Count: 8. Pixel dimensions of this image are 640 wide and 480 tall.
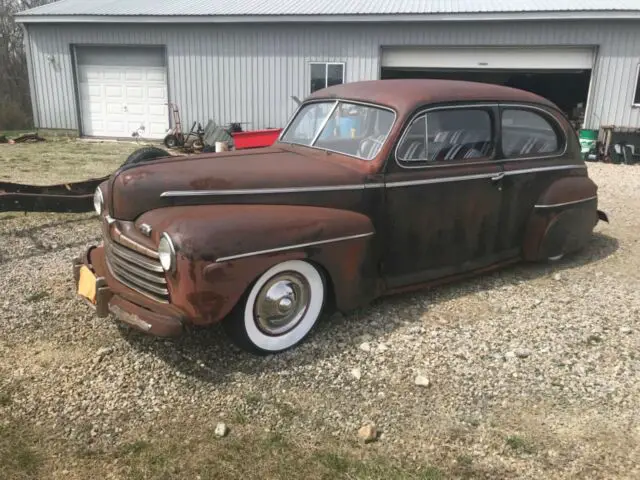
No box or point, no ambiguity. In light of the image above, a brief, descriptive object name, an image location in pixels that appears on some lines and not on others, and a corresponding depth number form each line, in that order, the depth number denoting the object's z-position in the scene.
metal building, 12.77
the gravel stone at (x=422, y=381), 3.34
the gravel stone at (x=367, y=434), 2.86
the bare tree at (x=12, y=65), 24.00
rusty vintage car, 3.29
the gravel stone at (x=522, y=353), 3.70
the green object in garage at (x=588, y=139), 12.80
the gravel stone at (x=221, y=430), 2.87
